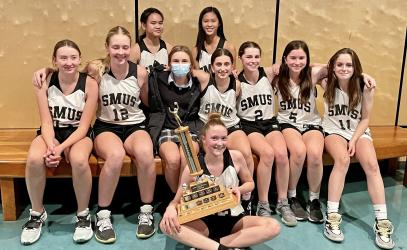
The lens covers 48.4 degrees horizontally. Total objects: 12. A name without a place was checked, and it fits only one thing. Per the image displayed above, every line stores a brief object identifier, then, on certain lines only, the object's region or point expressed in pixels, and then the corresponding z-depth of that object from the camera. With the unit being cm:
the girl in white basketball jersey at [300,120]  301
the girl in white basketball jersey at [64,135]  270
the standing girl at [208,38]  346
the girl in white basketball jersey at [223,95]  300
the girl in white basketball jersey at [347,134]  283
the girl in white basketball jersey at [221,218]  238
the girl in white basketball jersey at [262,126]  296
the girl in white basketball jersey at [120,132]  276
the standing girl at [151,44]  336
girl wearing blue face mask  296
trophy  229
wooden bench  279
